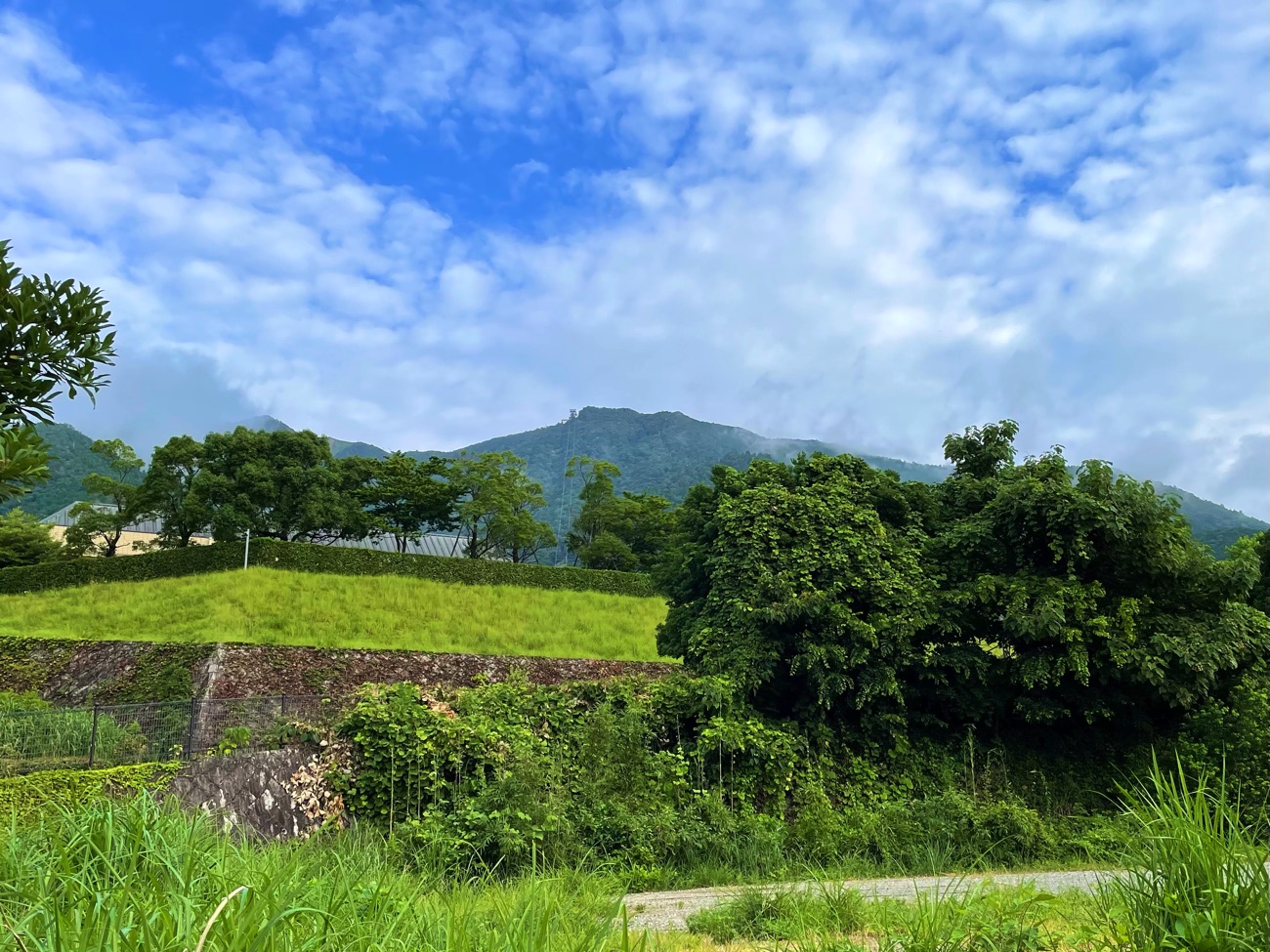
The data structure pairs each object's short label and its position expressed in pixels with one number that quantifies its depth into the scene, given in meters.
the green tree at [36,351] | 5.93
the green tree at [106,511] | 42.72
